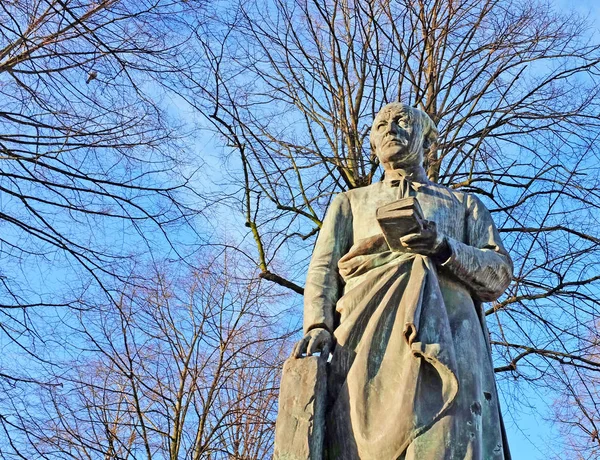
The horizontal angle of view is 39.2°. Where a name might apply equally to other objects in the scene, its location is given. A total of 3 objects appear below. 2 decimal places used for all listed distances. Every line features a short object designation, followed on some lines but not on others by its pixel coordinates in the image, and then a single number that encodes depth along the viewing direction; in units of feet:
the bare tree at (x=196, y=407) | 34.14
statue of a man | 12.76
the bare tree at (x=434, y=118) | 30.12
